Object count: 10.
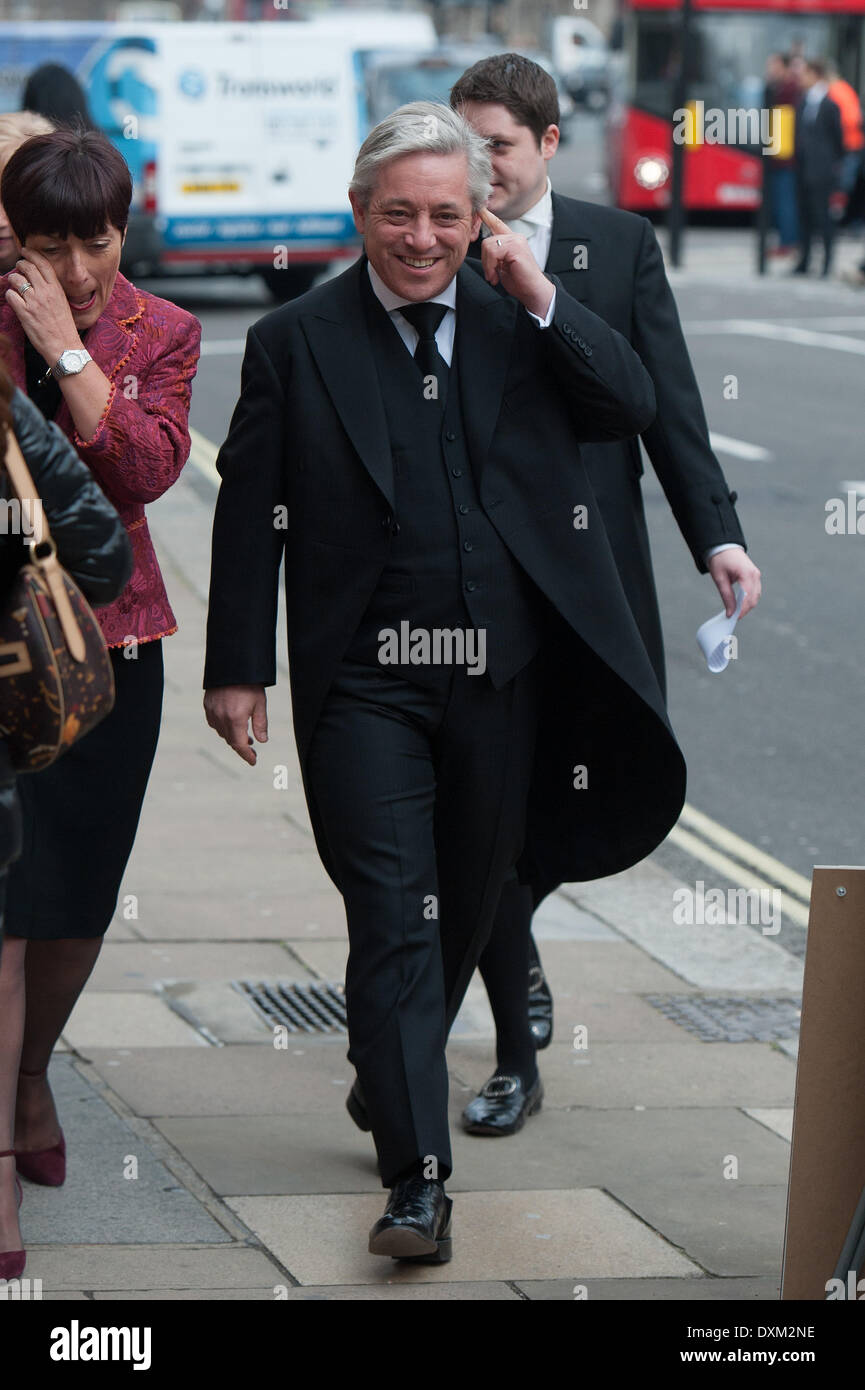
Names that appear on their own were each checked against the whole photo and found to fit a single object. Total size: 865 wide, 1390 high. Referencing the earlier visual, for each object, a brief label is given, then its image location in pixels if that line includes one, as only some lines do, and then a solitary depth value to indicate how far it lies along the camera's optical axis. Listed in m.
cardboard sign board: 6.46
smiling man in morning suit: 7.67
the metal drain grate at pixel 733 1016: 10.44
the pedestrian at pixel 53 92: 18.78
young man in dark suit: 8.66
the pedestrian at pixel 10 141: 8.02
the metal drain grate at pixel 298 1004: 10.35
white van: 39.16
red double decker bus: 55.72
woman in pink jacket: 7.29
